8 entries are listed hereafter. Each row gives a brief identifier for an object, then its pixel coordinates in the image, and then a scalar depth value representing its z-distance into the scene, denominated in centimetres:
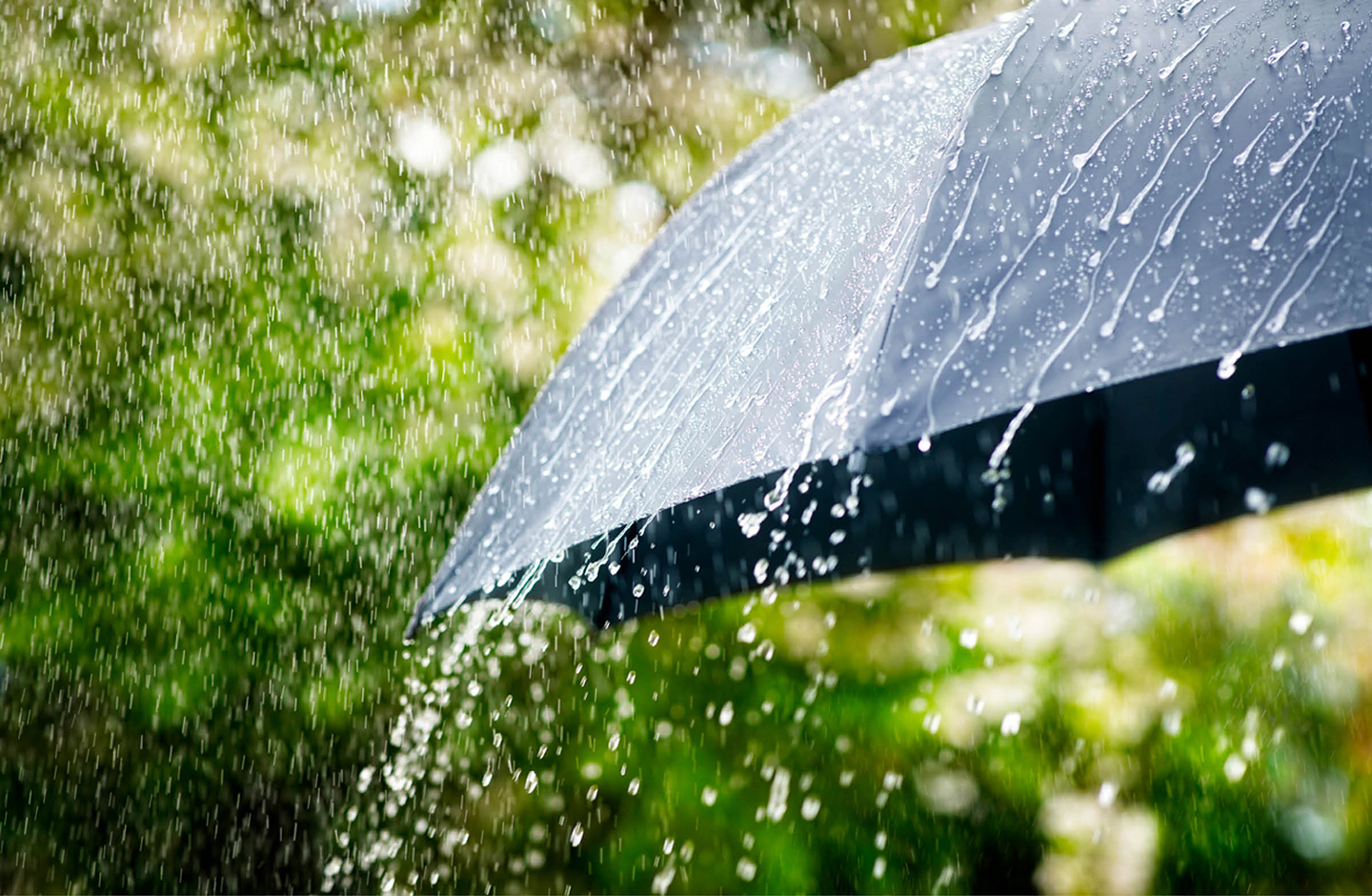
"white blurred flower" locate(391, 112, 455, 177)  402
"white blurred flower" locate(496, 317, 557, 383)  385
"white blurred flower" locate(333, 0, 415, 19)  409
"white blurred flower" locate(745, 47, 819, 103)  420
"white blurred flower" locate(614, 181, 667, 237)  410
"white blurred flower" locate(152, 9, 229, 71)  393
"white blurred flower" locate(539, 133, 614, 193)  411
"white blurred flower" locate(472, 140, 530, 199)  404
